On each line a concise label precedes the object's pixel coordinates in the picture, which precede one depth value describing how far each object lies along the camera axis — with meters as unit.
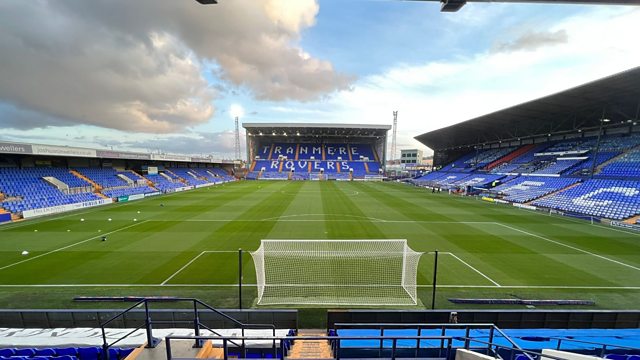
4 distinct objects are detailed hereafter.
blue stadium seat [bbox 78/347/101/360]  5.52
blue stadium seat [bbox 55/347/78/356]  5.61
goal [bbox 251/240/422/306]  9.99
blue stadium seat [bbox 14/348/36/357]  5.58
